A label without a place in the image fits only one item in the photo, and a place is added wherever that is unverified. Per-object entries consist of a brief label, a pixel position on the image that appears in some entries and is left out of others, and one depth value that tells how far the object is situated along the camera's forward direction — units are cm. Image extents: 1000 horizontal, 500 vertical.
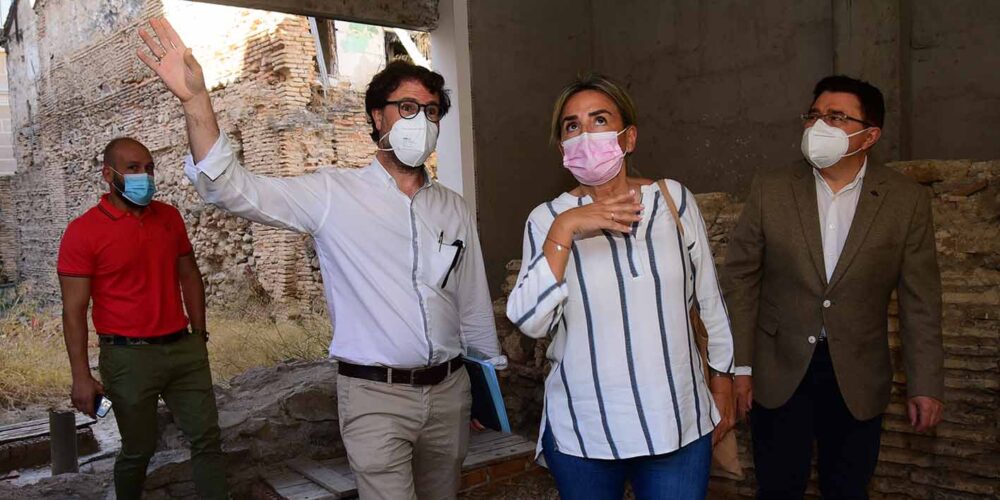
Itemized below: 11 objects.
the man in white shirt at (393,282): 221
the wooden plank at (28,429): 568
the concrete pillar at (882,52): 514
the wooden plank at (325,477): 401
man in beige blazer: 250
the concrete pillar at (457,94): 566
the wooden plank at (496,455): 444
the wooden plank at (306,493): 395
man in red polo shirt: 337
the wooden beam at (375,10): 524
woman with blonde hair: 179
